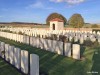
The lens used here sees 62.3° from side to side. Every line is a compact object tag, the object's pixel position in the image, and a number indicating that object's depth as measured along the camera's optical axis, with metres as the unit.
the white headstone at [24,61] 3.00
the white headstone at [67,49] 4.43
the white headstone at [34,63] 2.68
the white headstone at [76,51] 4.17
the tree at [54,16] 24.99
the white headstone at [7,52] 3.82
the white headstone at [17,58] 3.25
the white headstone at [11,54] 3.56
